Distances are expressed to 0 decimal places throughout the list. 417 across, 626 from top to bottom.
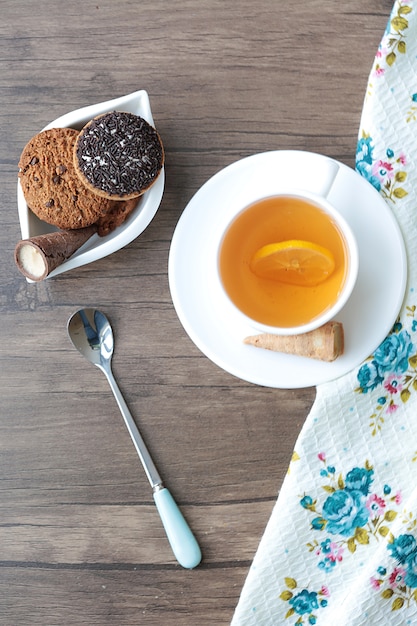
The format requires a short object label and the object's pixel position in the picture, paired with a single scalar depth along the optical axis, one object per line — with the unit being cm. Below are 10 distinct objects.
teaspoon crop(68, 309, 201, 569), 116
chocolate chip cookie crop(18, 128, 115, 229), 108
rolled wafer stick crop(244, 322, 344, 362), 104
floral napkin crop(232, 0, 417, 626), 112
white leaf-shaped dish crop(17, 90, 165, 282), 109
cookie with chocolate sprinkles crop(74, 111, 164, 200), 105
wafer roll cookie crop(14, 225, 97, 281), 105
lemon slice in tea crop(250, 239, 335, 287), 101
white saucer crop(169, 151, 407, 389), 106
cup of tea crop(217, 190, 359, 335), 102
